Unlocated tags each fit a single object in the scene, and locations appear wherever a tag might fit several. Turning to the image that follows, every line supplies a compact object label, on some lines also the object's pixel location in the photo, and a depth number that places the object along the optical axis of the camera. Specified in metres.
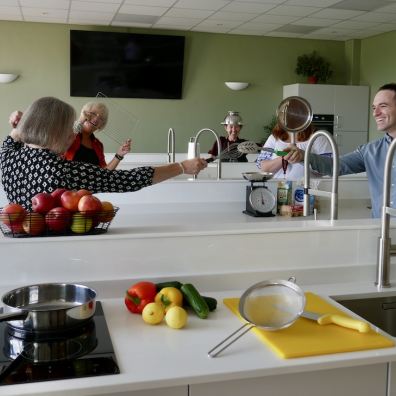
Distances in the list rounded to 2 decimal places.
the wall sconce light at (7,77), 6.94
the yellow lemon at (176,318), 1.34
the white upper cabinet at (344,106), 7.61
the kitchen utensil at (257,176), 3.11
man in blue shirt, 2.41
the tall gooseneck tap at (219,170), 3.53
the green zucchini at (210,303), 1.49
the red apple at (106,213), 1.65
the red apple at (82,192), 1.63
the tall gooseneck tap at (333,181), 1.85
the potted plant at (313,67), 7.88
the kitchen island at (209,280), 1.14
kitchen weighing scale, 3.09
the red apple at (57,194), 1.63
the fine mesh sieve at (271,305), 1.33
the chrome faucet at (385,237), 1.70
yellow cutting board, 1.22
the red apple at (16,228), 1.60
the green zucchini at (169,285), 1.52
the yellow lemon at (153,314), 1.37
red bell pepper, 1.45
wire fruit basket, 1.60
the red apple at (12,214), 1.57
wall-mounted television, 7.16
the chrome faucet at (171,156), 4.11
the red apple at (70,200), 1.61
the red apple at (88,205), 1.60
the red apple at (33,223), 1.60
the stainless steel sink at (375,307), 1.74
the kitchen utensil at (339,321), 1.32
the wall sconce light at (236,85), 7.72
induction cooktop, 1.10
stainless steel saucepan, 1.23
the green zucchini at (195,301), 1.43
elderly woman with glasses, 3.34
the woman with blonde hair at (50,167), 1.83
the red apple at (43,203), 1.60
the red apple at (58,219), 1.61
